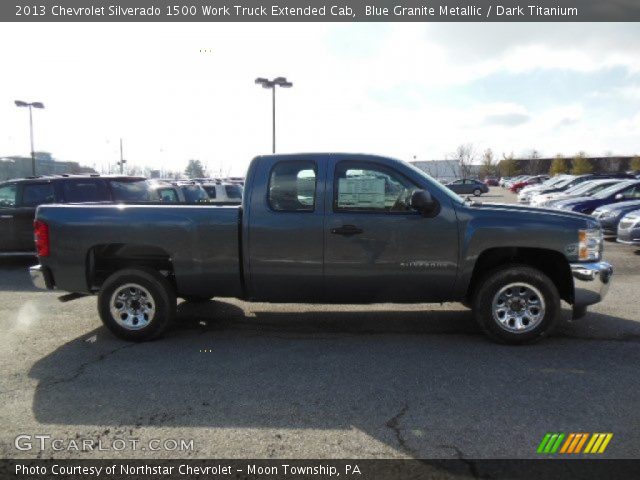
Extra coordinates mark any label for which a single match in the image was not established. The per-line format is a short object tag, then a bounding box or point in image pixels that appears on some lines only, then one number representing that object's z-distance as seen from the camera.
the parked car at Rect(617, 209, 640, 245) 10.80
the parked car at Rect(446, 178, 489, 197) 44.17
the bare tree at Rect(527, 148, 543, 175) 90.69
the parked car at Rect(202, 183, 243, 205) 16.12
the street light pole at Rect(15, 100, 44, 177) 35.66
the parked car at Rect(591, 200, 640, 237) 12.84
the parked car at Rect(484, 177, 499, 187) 75.12
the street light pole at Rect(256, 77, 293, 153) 22.81
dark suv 9.55
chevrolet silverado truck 4.95
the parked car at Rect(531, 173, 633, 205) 21.21
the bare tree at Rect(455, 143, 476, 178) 81.71
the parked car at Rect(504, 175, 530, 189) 64.19
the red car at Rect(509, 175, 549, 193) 48.33
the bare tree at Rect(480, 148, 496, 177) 91.06
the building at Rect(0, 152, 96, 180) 60.31
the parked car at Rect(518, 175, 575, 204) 27.23
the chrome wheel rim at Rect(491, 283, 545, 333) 5.00
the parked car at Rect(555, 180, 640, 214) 14.66
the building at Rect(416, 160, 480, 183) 78.46
